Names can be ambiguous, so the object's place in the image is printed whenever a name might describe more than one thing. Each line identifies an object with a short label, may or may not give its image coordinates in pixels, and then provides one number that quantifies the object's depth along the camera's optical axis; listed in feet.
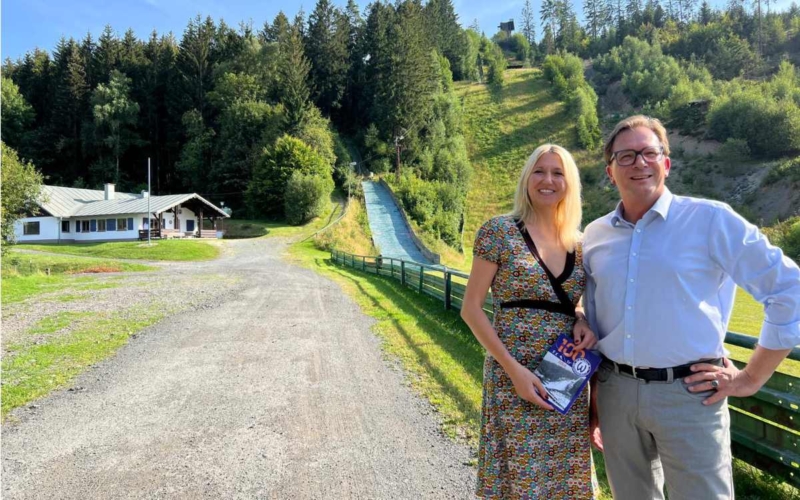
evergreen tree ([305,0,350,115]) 201.05
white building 123.44
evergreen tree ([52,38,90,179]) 190.70
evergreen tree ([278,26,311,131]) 159.43
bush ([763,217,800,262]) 90.33
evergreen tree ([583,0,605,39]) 412.57
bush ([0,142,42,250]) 62.75
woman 6.92
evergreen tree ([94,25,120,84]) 201.36
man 5.60
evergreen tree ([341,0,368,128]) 203.00
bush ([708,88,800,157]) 185.37
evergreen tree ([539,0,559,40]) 420.77
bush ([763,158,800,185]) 156.56
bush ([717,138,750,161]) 185.88
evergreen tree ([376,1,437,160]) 175.83
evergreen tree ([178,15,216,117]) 194.08
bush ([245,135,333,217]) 136.36
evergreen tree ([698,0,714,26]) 370.94
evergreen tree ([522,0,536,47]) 462.19
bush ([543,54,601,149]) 222.89
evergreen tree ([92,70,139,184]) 184.50
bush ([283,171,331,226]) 128.26
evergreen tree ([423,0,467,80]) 263.70
